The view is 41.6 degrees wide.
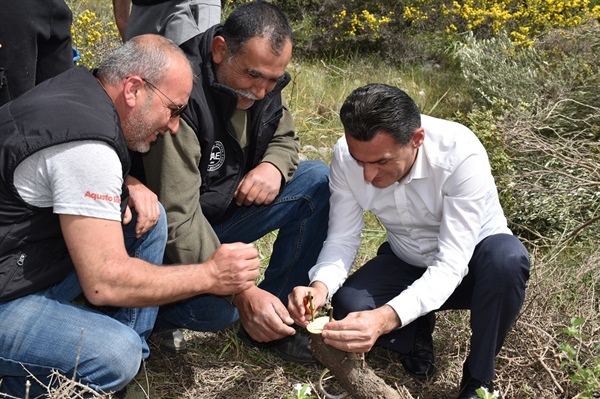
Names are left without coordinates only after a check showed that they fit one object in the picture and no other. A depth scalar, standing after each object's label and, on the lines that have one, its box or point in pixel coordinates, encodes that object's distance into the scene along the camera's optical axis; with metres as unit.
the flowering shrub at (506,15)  7.43
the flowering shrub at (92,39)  5.89
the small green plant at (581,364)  2.97
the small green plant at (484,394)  2.55
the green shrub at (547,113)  4.79
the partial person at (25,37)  3.44
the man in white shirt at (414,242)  3.10
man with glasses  2.58
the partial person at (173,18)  4.26
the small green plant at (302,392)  2.44
